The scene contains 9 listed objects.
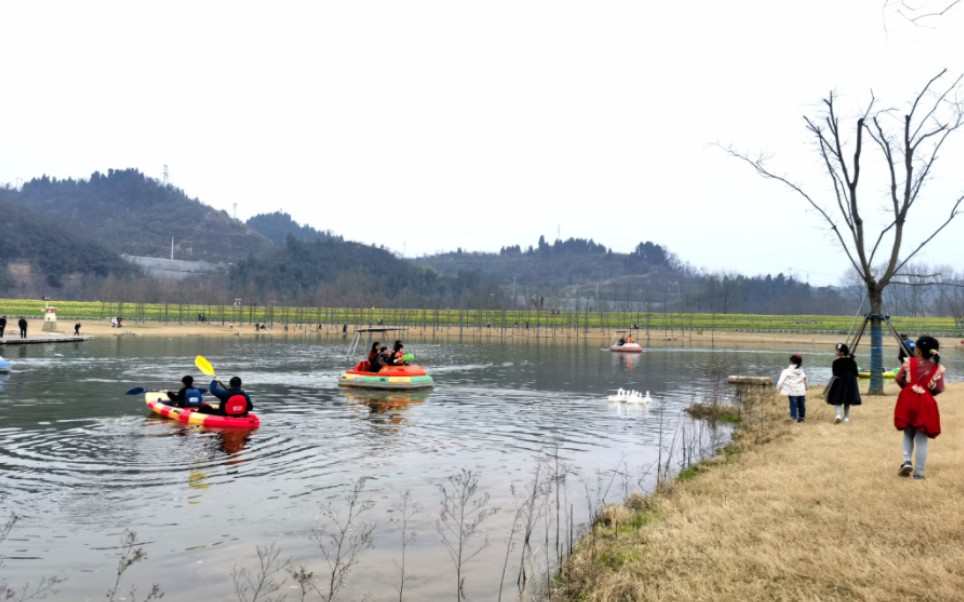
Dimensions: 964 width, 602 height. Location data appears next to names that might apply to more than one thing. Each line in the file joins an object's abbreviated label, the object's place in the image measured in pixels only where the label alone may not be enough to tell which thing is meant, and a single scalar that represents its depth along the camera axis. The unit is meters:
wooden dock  53.62
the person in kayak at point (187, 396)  21.36
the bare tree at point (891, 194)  23.62
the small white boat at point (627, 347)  66.62
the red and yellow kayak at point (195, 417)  20.28
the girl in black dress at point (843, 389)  18.02
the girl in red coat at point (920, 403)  10.73
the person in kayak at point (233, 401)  20.11
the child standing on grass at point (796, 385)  19.09
